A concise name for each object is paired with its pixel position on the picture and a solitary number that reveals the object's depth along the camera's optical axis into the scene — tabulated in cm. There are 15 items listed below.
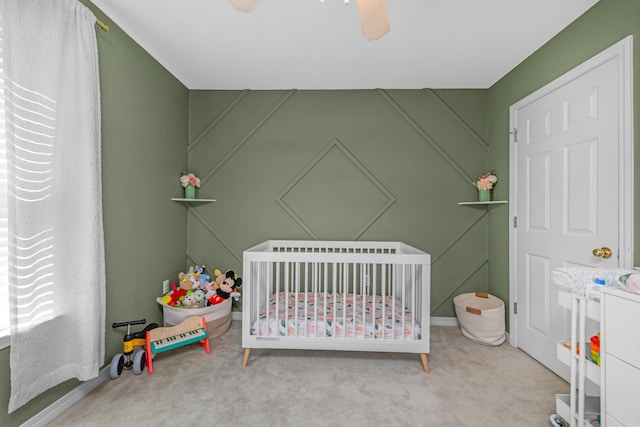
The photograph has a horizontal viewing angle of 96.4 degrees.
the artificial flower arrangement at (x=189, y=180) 272
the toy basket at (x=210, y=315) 230
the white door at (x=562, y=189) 157
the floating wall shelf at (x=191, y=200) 261
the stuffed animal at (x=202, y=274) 262
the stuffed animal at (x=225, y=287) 250
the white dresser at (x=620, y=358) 108
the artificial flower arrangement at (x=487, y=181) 262
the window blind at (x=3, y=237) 125
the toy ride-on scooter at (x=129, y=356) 183
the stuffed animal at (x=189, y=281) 249
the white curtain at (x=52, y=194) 126
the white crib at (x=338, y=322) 196
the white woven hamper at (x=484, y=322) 238
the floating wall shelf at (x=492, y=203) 254
